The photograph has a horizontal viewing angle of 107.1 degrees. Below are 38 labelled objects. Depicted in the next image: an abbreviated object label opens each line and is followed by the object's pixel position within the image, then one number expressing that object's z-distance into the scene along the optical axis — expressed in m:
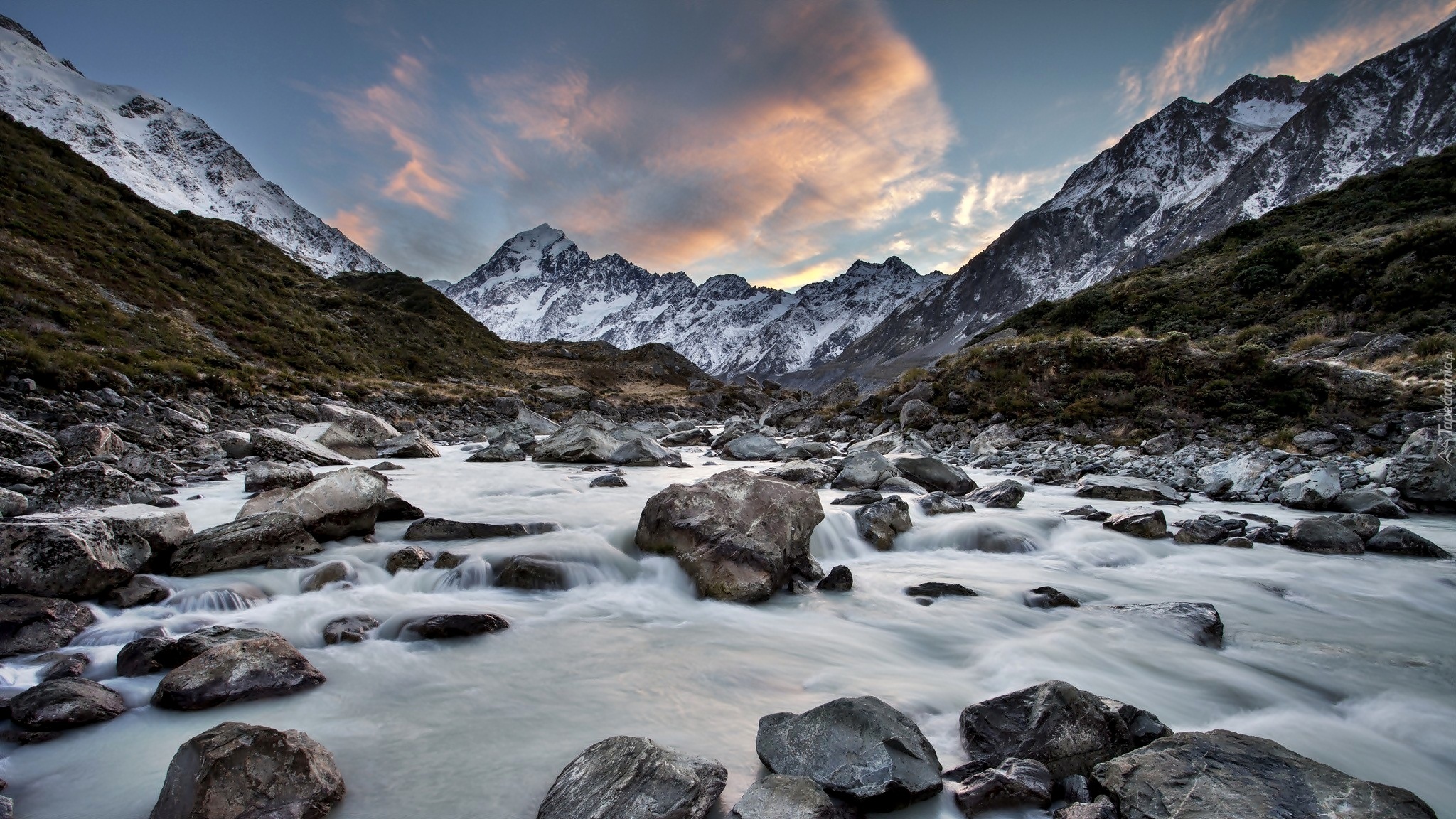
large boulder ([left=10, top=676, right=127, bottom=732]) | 2.74
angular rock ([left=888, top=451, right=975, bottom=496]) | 10.17
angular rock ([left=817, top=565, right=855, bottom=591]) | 5.69
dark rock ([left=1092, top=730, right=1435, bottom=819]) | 2.01
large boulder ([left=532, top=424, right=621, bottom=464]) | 14.10
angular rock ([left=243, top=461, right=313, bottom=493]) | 7.31
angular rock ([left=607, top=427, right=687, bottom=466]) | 14.38
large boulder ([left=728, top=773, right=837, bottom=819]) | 2.10
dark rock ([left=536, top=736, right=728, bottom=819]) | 2.15
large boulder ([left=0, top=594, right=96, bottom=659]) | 3.38
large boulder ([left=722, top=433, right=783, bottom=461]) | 17.39
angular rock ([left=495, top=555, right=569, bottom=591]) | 5.46
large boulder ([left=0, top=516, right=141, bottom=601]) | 3.70
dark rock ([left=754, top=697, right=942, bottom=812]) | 2.31
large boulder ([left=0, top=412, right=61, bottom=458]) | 6.34
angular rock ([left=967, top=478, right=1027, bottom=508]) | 8.97
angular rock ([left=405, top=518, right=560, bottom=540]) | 6.30
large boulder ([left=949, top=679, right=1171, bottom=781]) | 2.53
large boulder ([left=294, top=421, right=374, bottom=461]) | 12.05
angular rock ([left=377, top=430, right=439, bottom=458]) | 13.77
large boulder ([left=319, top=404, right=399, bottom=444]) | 13.82
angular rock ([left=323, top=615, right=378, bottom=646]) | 4.12
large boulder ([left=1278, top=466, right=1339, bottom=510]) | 8.00
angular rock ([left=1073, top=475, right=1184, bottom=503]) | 9.14
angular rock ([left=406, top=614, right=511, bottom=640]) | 4.25
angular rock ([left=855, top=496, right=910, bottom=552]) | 7.28
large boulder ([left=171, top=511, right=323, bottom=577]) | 4.70
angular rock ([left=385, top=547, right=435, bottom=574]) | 5.43
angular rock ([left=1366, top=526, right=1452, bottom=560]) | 6.05
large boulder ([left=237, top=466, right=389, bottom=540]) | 5.78
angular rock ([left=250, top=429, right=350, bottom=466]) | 9.72
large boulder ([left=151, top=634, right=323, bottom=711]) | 3.01
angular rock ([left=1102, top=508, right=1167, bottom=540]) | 7.15
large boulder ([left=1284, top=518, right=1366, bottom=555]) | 6.28
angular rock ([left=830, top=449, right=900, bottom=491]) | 10.33
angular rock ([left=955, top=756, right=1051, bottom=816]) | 2.33
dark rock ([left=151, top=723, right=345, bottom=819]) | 2.02
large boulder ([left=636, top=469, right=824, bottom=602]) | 5.25
